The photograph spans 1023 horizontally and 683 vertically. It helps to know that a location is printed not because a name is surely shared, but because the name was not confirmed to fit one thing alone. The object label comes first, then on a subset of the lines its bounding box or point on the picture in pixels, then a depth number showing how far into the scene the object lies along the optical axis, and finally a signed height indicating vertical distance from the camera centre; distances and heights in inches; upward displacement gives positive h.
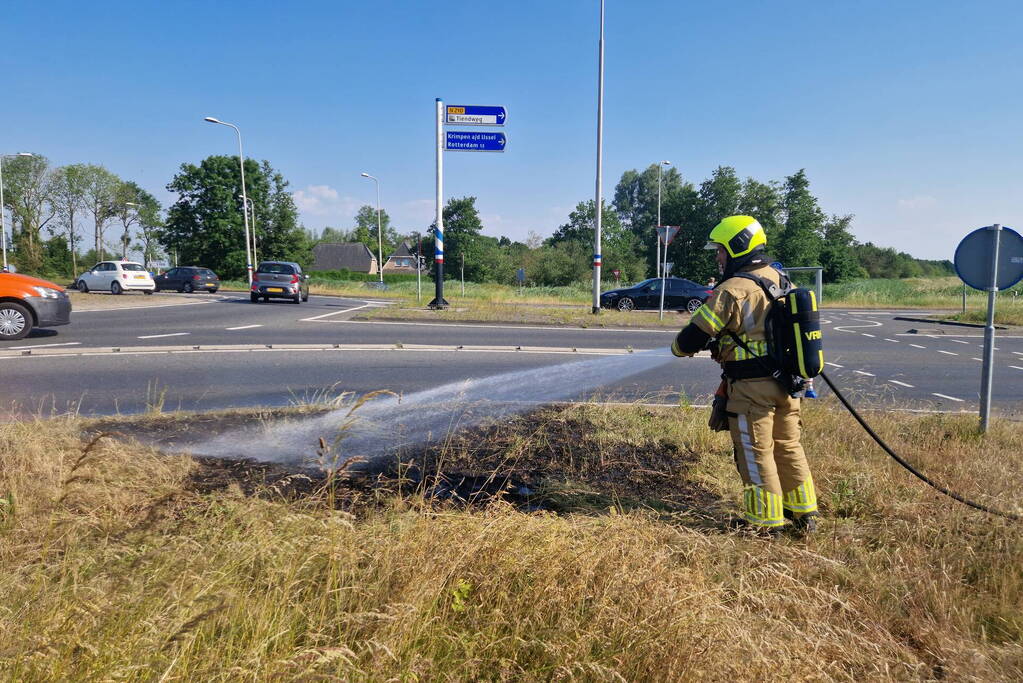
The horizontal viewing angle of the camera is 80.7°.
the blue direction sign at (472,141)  673.6 +165.5
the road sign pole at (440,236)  678.5 +60.9
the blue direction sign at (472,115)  668.1 +192.9
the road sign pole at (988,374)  191.5 -25.7
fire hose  131.6 -45.6
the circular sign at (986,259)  184.7 +10.9
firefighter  122.0 -20.4
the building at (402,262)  4042.8 +188.1
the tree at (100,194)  2480.3 +381.9
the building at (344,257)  3607.3 +187.9
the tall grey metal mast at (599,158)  703.7 +155.6
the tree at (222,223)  2221.9 +238.5
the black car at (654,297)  900.0 -10.1
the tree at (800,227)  2273.6 +249.5
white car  1125.7 +15.1
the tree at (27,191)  2322.8 +367.2
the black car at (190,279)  1342.3 +17.1
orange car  420.5 -13.7
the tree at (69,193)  2393.0 +371.6
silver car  903.7 +8.0
